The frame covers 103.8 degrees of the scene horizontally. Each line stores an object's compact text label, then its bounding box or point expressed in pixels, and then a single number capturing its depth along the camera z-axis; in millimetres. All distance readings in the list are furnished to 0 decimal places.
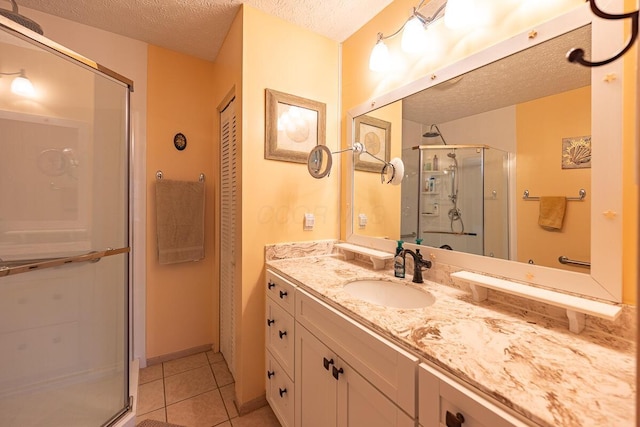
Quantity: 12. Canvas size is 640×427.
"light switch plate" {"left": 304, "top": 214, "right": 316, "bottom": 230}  1644
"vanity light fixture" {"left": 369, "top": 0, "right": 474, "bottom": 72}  1024
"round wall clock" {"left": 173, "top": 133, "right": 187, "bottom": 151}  1977
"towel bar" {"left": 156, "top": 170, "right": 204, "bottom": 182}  1900
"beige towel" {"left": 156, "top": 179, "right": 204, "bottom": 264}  1884
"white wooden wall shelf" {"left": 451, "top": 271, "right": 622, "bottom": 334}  662
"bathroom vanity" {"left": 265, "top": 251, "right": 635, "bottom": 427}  469
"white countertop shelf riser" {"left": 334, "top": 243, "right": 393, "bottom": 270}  1349
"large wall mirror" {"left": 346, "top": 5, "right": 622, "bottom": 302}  726
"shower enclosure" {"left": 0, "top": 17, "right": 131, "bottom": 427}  1235
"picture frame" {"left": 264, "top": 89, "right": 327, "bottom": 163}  1504
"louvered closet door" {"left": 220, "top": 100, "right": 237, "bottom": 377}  1723
